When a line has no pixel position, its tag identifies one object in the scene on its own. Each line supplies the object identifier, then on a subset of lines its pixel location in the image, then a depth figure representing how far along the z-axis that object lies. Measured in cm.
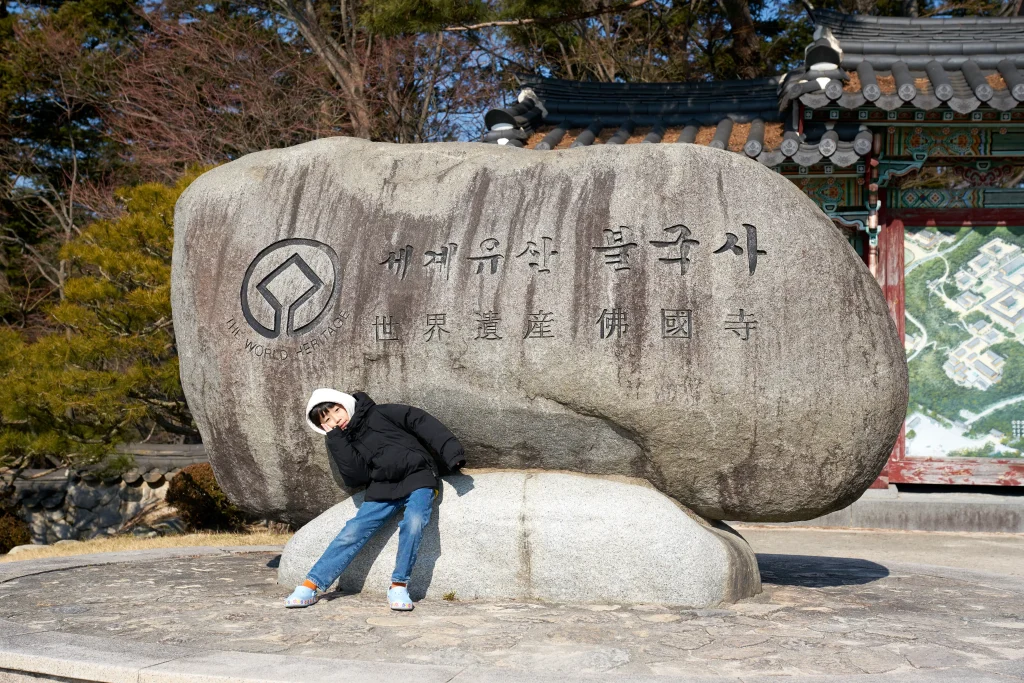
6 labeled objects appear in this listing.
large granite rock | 568
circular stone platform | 413
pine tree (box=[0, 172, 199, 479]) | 1037
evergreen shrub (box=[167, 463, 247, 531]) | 1174
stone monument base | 552
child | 559
